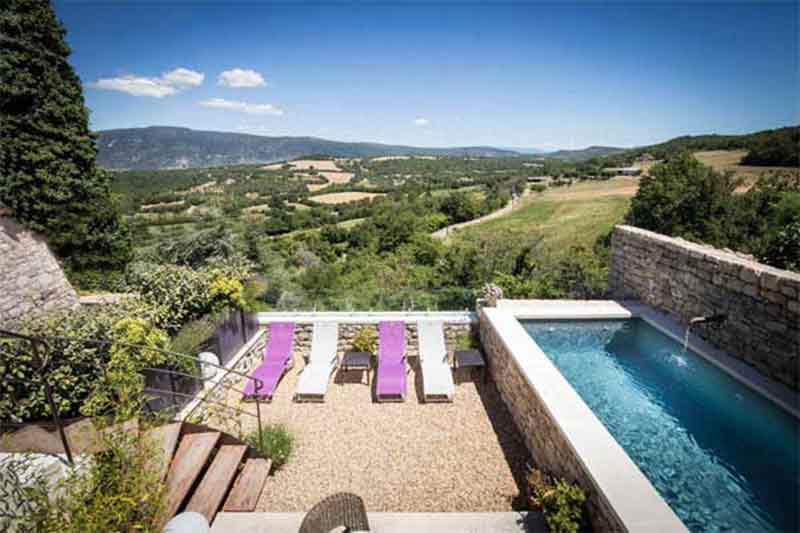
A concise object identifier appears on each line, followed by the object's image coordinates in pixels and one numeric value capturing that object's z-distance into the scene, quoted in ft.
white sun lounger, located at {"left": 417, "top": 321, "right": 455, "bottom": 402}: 19.45
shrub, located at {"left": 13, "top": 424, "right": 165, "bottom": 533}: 6.54
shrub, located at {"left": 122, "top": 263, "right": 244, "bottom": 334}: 19.94
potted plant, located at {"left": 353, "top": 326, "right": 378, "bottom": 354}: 23.12
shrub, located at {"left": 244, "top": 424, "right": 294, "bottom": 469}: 14.99
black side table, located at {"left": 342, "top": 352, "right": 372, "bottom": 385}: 21.01
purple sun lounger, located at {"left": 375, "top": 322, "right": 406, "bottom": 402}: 19.71
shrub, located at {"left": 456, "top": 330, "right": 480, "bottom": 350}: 23.62
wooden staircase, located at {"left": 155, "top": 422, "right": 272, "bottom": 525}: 11.31
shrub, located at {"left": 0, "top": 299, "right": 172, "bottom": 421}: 13.50
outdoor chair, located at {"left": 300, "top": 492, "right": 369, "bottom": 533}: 10.60
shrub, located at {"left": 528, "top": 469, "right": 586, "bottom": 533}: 10.15
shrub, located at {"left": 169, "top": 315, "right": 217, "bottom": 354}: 18.47
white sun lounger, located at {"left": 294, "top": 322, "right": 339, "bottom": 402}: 19.90
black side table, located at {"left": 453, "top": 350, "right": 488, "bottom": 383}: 20.51
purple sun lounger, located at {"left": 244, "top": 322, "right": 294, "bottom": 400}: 20.11
